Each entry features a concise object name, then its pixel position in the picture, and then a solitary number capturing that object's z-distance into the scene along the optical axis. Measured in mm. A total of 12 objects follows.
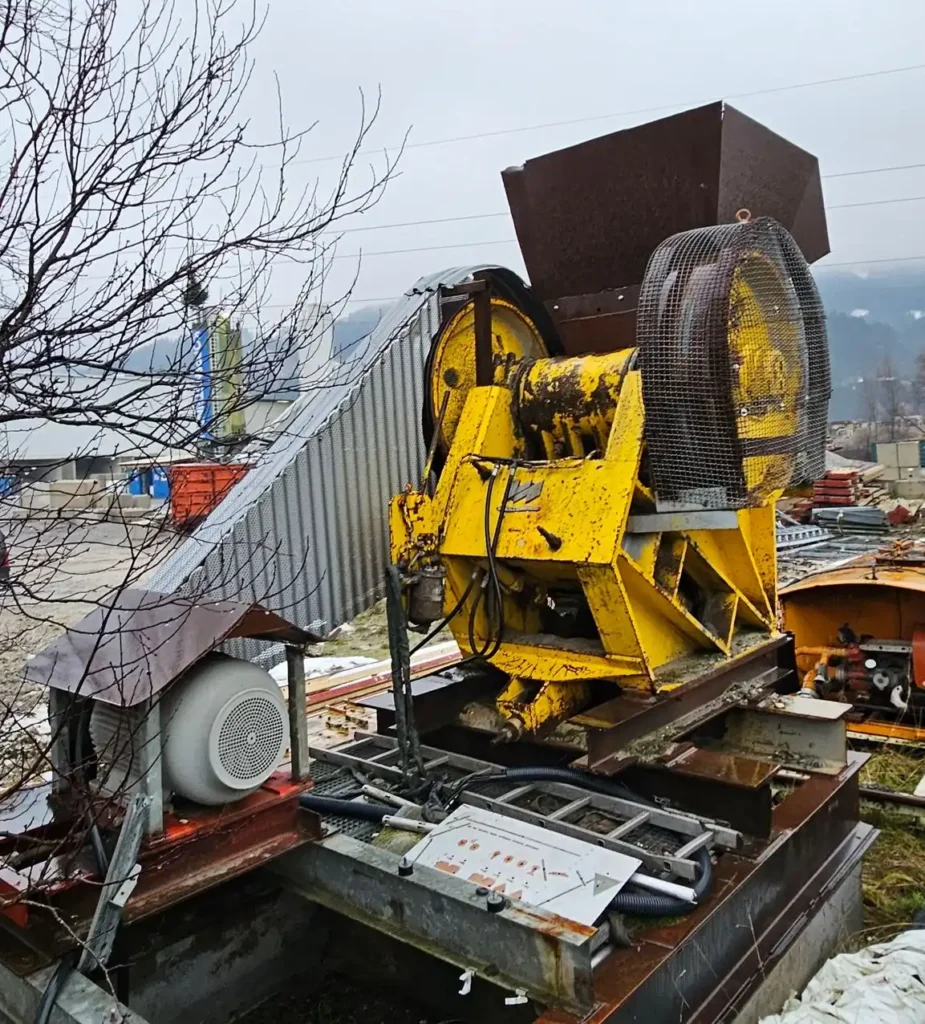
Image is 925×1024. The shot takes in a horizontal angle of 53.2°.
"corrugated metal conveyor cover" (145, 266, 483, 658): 4074
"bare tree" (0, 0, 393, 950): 2393
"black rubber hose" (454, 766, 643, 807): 3539
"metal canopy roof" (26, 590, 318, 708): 2496
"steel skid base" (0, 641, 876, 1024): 2523
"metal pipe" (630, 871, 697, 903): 2783
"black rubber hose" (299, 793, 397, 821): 3420
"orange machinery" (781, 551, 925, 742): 5293
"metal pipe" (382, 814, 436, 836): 3211
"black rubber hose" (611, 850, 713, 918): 2756
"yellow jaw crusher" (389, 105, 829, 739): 3305
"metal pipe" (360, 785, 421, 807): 3488
